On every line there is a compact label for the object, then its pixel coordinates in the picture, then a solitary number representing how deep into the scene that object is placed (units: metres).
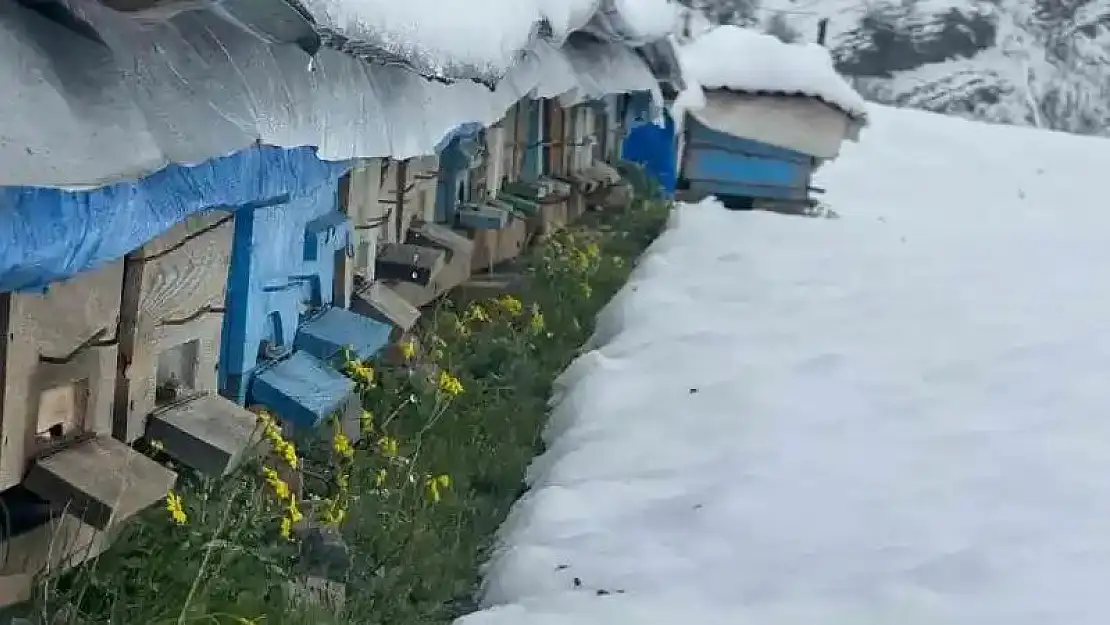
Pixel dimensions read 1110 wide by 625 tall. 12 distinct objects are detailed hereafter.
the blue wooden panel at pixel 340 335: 4.27
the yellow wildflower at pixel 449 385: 4.62
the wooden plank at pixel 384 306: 4.88
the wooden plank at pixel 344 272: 4.65
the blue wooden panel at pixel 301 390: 3.86
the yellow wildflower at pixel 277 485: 3.32
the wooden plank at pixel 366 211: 4.84
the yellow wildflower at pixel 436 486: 4.13
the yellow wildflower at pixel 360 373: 4.25
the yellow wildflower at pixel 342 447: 3.89
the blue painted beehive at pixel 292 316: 3.70
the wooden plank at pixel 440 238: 5.76
